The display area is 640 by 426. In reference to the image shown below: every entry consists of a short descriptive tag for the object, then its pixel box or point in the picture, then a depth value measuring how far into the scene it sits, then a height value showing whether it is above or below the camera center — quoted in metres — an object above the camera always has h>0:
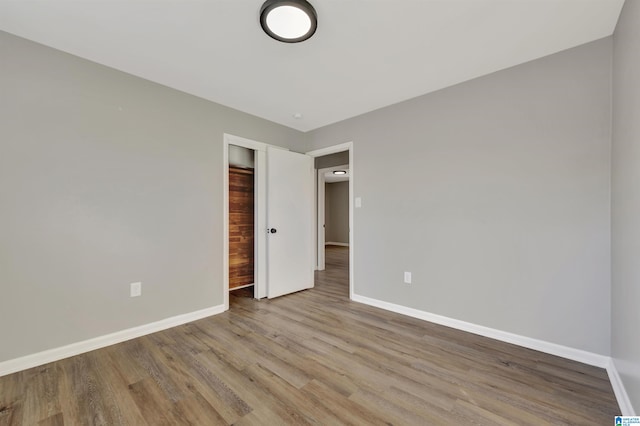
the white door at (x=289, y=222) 3.52 -0.12
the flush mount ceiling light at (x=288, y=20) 1.58 +1.26
